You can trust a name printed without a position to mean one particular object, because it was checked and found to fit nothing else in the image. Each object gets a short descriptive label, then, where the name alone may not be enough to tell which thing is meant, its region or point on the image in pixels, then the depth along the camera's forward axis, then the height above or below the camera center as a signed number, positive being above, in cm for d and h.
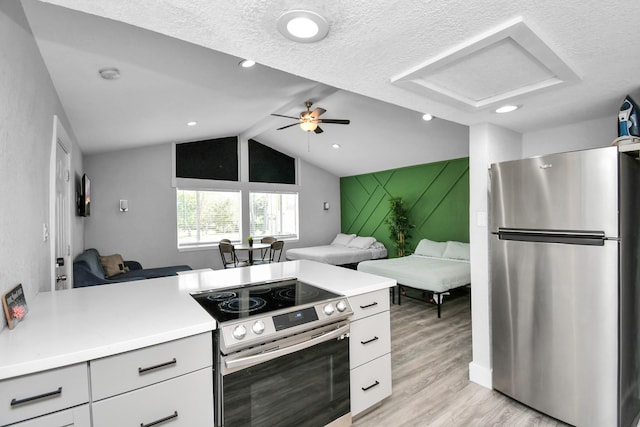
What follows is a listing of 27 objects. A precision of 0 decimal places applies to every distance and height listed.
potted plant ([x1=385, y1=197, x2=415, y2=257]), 663 -29
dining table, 587 -64
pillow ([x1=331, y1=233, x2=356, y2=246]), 787 -68
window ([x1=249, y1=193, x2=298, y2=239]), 745 -2
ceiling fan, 453 +137
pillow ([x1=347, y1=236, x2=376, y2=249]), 725 -71
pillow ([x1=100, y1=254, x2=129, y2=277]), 459 -73
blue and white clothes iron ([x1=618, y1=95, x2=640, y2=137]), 190 +55
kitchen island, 107 -47
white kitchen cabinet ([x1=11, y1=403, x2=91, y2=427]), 106 -71
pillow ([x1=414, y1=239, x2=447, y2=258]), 561 -68
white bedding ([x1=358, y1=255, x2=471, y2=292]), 421 -87
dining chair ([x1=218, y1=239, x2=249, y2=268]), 592 -92
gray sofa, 322 -67
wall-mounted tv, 380 +23
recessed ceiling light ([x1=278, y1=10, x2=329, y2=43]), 115 +74
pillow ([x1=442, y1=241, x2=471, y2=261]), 521 -68
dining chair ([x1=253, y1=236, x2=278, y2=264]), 653 -91
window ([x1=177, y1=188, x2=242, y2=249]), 646 -4
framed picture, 124 -37
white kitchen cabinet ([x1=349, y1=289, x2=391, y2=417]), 198 -91
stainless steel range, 144 -73
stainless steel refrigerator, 186 -49
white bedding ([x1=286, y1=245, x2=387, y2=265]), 666 -91
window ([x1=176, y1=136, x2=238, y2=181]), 640 +119
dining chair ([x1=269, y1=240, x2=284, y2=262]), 634 -89
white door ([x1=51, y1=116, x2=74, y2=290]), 217 +8
